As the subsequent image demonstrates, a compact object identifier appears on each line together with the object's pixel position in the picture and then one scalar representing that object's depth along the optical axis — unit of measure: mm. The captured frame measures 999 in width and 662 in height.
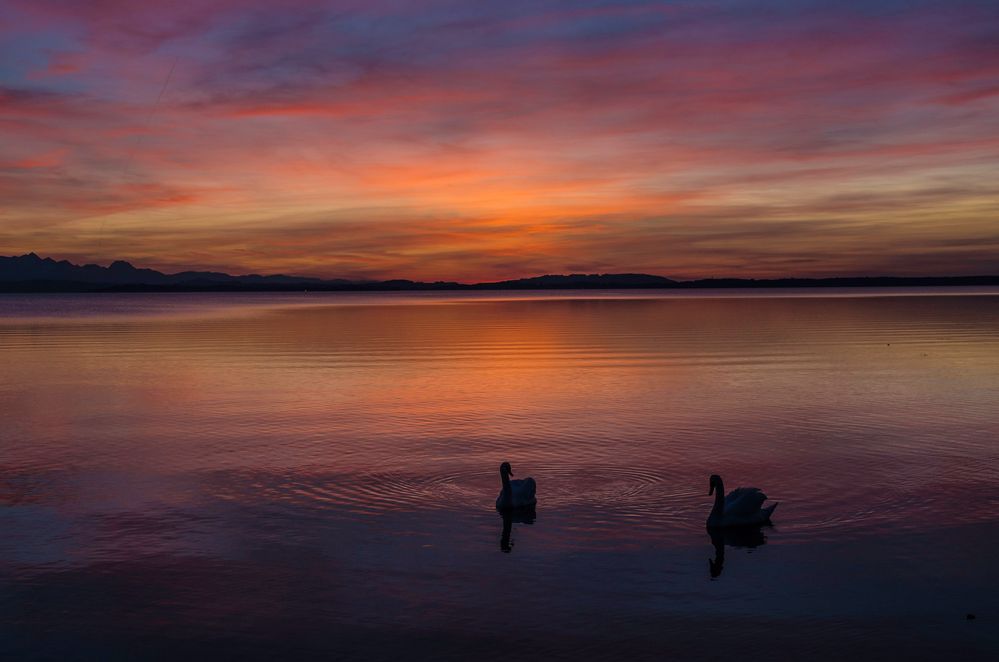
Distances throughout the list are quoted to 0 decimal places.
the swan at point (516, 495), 17719
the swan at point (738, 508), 16578
